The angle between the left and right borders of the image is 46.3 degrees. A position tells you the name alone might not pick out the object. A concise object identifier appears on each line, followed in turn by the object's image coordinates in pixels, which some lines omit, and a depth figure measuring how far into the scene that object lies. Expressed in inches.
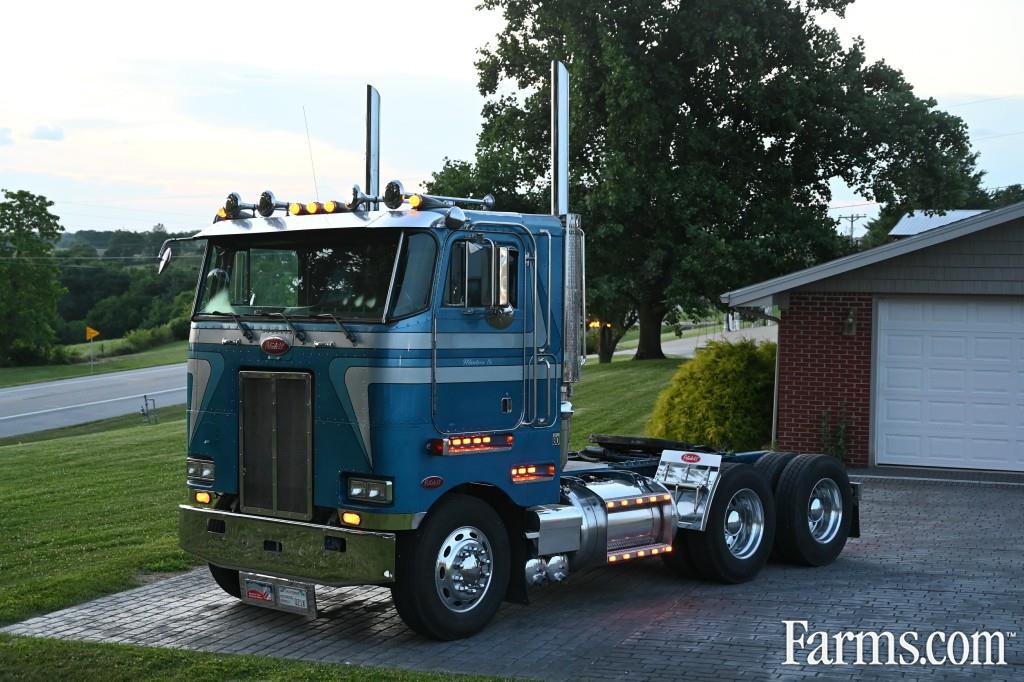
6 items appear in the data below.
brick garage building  679.7
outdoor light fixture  705.6
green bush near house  765.3
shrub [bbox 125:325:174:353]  2770.7
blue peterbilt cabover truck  325.4
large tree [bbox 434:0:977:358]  1127.6
